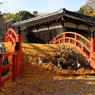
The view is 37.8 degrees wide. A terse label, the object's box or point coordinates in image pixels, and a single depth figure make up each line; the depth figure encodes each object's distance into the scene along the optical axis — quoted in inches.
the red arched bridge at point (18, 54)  180.7
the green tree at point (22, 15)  1246.4
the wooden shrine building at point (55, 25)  569.5
